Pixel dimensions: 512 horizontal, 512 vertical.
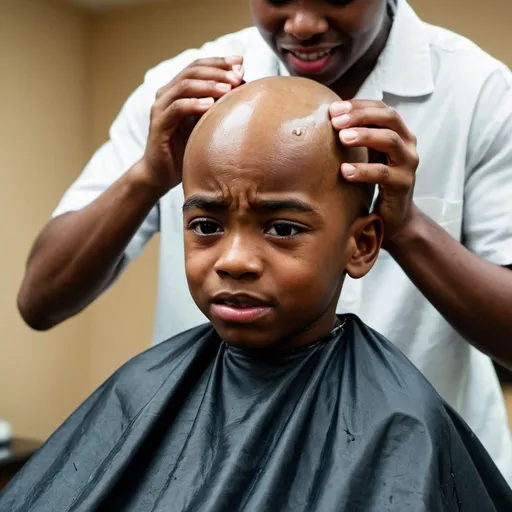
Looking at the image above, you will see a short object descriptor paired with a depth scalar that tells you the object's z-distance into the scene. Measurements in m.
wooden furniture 3.50
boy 1.17
